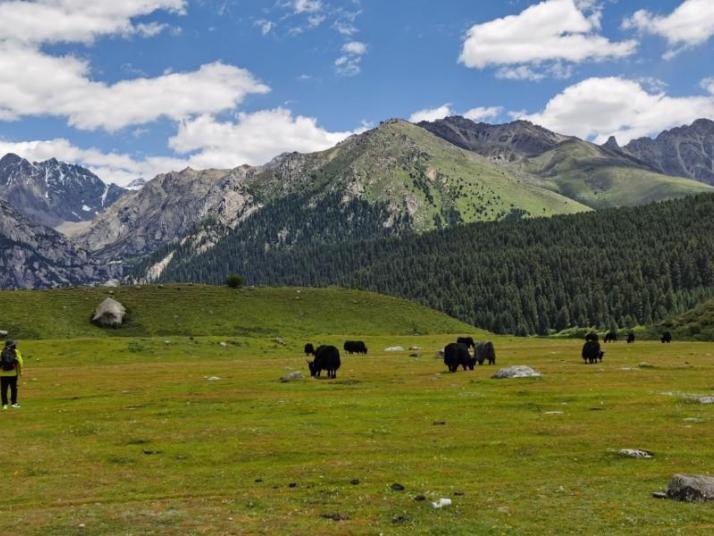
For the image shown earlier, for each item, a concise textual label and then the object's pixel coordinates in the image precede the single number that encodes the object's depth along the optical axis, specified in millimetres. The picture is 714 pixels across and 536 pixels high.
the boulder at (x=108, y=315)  130500
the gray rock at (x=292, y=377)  54531
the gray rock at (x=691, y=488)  17234
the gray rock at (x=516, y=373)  52312
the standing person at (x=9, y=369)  37966
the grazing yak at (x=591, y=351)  69562
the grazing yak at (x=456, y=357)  61625
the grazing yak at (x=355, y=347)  98312
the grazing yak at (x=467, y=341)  94944
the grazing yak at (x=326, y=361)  56781
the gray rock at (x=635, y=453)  23391
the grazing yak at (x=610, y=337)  129762
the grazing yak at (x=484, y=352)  70312
